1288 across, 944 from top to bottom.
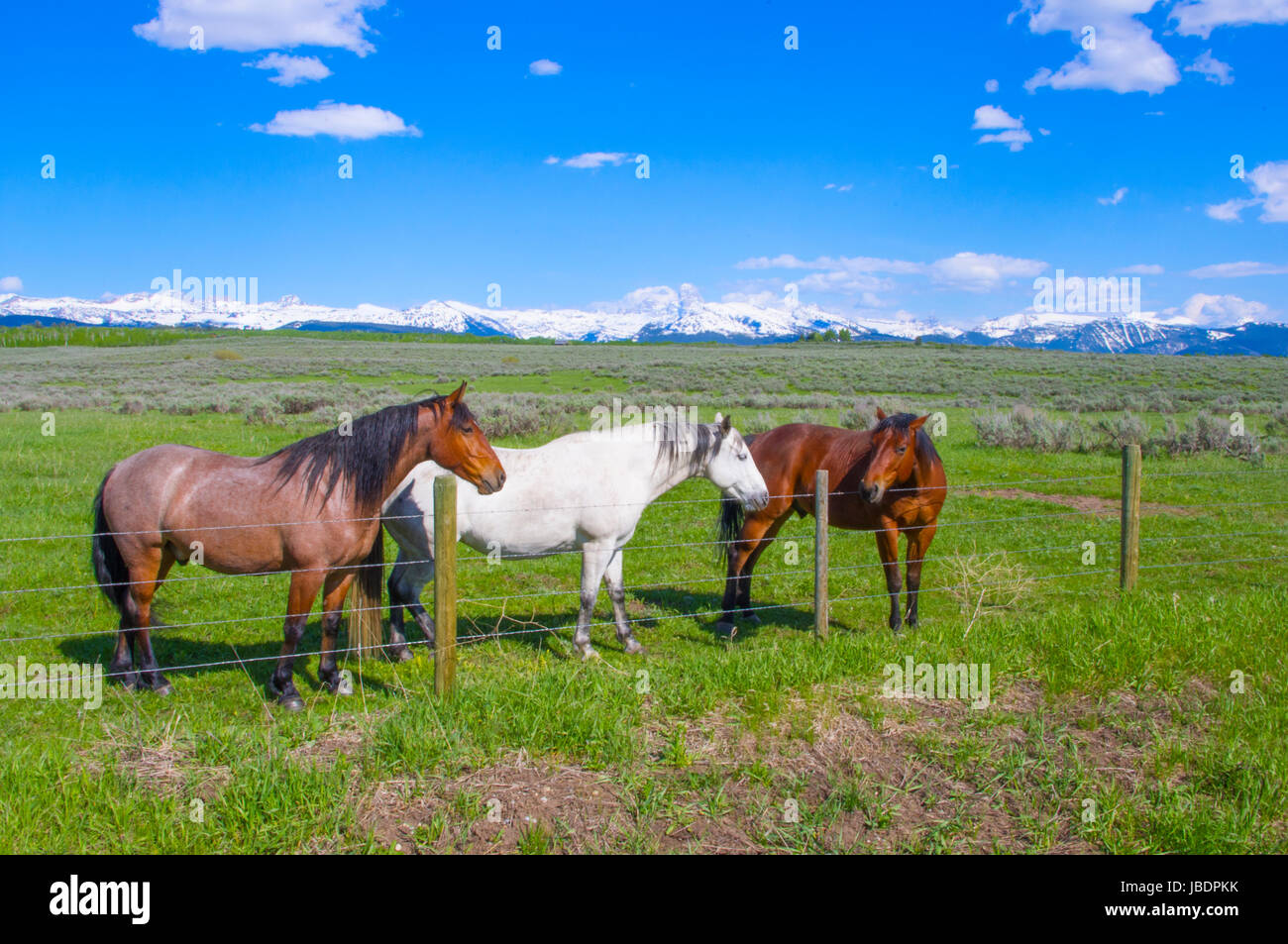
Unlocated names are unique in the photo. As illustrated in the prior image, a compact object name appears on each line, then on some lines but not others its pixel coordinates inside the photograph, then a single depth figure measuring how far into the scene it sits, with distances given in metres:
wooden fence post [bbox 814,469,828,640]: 6.37
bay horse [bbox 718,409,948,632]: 7.25
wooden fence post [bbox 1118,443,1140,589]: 7.21
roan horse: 5.55
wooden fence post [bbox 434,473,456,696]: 4.92
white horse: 6.55
